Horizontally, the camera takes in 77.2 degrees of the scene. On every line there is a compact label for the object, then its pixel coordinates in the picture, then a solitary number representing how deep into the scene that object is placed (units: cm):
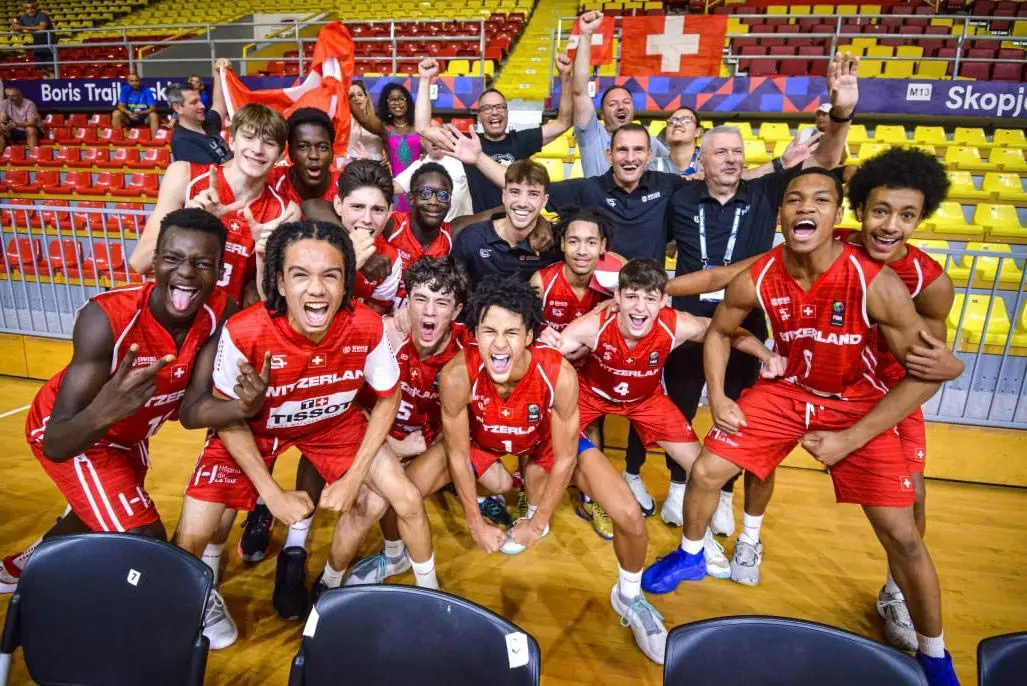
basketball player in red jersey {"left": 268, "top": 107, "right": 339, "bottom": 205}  350
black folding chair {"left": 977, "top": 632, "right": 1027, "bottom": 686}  155
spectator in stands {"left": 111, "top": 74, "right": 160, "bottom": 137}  1215
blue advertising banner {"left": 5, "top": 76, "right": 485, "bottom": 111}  1083
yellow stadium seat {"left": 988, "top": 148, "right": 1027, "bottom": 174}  835
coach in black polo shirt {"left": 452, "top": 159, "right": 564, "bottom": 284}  353
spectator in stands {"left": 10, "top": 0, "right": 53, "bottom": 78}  1257
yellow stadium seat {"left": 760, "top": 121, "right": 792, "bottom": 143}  930
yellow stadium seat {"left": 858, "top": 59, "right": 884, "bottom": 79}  1051
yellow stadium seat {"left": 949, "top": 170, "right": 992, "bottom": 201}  760
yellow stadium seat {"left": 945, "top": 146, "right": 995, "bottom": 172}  834
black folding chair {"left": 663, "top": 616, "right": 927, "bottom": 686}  162
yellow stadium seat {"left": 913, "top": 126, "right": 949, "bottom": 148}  919
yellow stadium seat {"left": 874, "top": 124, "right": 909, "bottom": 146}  922
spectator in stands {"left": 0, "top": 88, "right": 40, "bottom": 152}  1188
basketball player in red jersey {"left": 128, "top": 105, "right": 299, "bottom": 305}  304
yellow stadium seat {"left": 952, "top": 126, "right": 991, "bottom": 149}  920
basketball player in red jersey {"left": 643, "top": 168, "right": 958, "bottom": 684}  265
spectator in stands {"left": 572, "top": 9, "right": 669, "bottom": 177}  428
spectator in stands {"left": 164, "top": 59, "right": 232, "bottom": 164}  449
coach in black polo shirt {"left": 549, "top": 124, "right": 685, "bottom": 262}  373
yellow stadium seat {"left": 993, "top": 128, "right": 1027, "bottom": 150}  915
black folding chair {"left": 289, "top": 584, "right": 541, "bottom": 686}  172
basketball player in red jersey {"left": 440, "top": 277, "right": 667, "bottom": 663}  281
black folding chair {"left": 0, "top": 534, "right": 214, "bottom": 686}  188
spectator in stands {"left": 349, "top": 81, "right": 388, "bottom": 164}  534
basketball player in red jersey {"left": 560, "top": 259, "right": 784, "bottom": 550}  325
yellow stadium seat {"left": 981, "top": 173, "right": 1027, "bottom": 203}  758
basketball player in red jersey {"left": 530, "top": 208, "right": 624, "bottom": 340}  339
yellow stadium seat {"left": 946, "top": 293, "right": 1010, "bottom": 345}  511
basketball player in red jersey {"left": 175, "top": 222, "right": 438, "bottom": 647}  255
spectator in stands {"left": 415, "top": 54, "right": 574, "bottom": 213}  455
